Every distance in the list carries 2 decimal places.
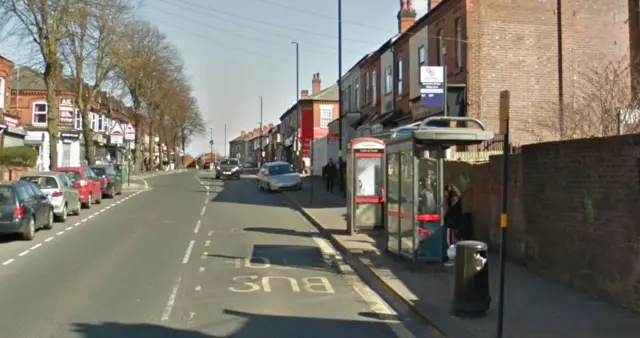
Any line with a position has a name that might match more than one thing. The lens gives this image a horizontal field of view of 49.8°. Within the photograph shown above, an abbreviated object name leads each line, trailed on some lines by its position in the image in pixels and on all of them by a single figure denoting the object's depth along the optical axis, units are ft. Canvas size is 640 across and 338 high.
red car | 85.46
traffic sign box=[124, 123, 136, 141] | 129.39
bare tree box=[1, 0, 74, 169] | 102.22
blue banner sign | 65.67
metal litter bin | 27.02
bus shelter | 38.58
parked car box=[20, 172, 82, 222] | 69.12
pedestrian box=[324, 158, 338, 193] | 113.80
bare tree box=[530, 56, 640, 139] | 47.96
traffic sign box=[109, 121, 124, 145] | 120.78
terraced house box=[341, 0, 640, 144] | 75.31
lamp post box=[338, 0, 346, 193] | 92.10
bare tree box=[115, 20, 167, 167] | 155.12
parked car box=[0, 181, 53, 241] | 52.26
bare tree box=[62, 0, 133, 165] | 128.47
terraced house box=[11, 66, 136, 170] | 168.35
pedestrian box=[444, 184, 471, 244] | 41.42
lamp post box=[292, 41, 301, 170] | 170.91
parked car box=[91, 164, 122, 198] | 105.81
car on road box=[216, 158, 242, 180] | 182.39
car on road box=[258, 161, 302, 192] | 123.24
